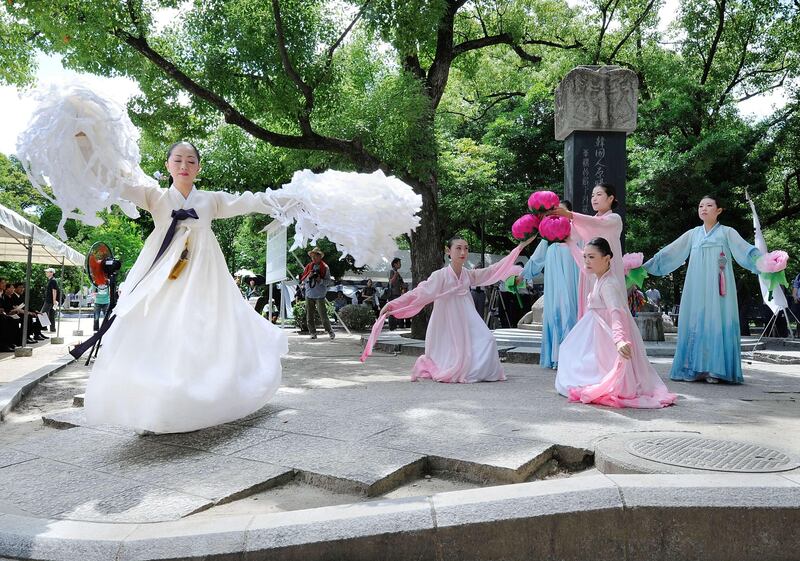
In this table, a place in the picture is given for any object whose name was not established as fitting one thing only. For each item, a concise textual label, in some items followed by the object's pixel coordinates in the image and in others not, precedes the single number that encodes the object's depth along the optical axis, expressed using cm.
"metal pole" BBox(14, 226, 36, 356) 1111
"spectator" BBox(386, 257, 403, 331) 1675
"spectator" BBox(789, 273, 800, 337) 1473
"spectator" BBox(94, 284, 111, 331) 1472
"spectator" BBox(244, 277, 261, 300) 1817
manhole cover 328
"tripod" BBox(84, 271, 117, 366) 914
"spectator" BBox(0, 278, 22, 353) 1173
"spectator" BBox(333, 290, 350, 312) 2227
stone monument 948
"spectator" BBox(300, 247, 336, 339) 1349
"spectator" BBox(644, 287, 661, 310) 1822
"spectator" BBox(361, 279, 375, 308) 2069
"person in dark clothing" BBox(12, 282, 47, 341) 1355
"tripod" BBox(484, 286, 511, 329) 1661
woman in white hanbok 366
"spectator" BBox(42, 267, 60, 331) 1661
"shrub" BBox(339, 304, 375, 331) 1698
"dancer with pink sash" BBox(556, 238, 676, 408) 533
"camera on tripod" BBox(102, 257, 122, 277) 898
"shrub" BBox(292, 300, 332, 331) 1652
